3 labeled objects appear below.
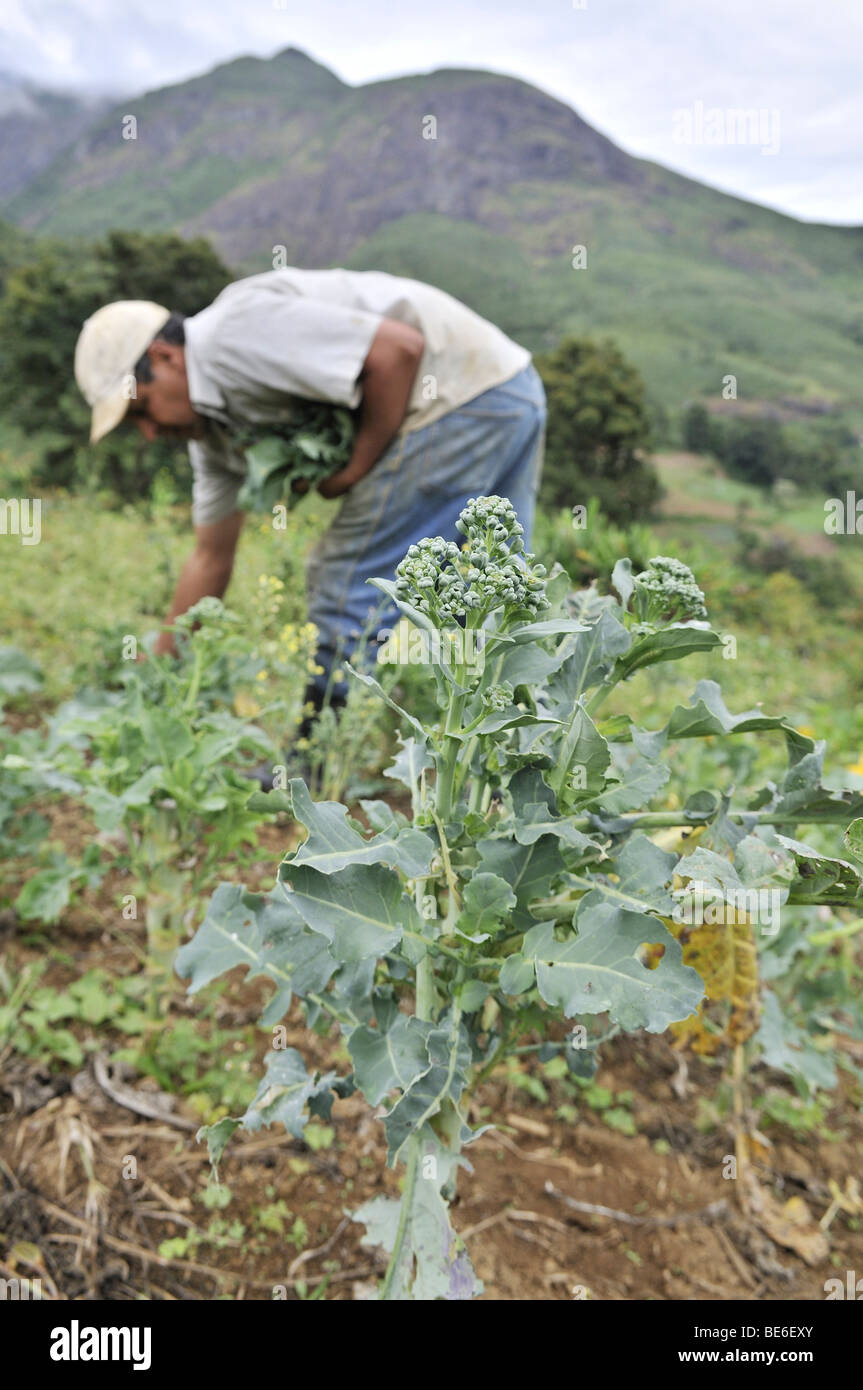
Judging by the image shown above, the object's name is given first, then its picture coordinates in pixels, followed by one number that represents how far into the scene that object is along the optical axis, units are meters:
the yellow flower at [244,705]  2.73
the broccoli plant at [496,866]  0.83
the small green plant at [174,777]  1.49
